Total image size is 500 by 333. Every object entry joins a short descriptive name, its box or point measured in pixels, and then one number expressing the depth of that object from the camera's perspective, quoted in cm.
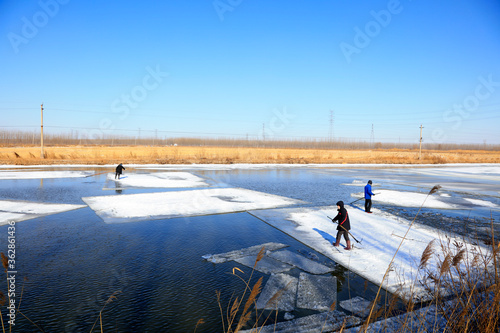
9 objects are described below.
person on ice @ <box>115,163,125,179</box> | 2024
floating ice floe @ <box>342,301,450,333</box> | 429
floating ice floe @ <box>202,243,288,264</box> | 700
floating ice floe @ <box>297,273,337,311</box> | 518
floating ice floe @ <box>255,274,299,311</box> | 518
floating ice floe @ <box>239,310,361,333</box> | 442
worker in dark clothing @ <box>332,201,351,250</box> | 752
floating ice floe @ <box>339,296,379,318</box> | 487
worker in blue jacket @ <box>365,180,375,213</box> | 1142
